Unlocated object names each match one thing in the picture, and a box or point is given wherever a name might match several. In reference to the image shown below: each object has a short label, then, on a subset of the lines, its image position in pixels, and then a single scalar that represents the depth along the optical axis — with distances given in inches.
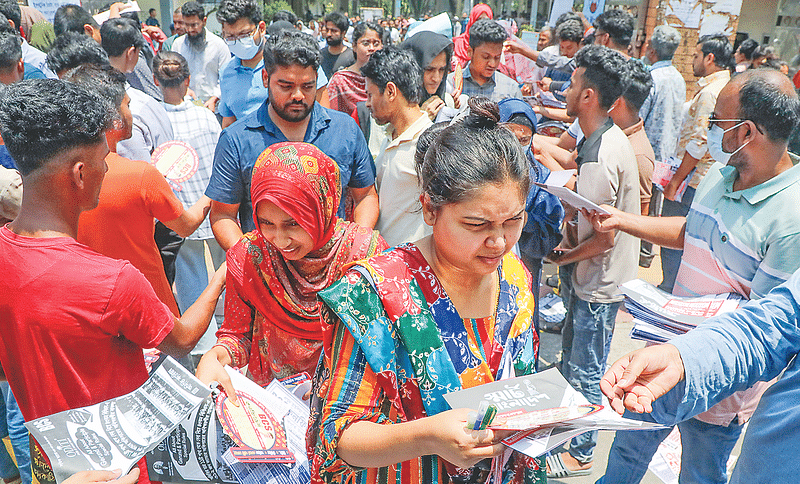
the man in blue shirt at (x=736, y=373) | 51.4
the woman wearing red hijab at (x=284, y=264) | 80.7
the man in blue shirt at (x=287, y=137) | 111.0
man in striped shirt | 80.7
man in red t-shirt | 60.3
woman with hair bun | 48.7
